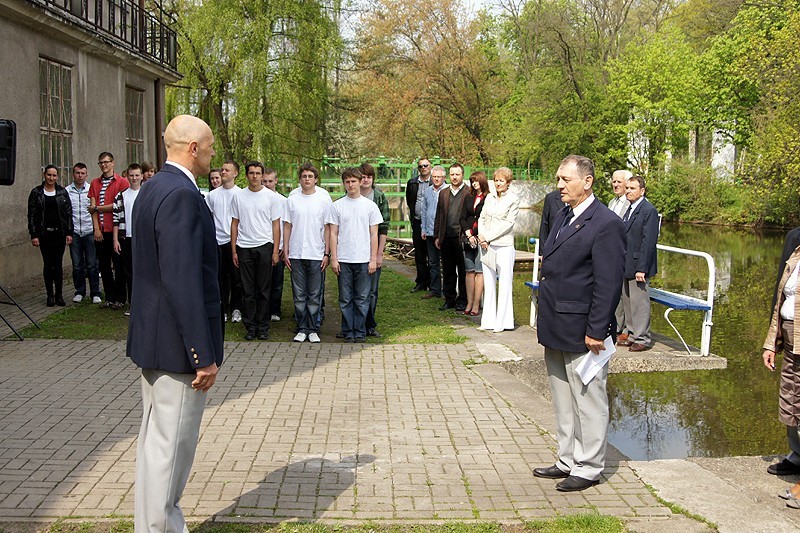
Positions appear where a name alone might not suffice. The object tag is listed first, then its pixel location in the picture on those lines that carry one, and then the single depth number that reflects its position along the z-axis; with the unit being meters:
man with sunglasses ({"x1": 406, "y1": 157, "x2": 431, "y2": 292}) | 15.80
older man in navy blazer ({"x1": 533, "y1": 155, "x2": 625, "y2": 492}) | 5.83
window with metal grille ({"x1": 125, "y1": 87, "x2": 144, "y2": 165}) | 22.25
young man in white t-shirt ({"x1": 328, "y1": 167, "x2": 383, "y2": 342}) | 10.90
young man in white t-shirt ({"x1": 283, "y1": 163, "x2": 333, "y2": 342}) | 10.84
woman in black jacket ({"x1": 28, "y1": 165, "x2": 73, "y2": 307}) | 12.73
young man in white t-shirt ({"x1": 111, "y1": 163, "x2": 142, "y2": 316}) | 12.44
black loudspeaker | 9.52
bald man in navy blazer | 4.35
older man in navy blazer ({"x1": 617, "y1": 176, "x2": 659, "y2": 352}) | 10.49
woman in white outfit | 11.66
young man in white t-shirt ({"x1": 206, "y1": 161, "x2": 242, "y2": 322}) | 11.47
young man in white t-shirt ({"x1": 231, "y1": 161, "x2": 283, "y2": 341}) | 11.04
